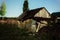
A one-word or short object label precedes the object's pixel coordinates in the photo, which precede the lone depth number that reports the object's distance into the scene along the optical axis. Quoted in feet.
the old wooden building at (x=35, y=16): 29.98
